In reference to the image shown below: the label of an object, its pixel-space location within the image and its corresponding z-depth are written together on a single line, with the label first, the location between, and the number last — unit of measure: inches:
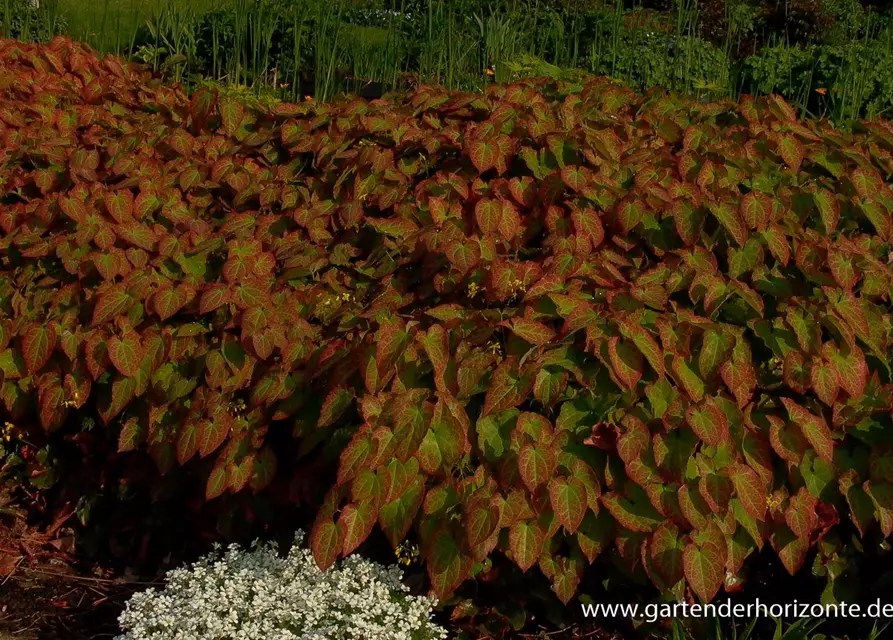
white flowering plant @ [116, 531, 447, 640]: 86.3
